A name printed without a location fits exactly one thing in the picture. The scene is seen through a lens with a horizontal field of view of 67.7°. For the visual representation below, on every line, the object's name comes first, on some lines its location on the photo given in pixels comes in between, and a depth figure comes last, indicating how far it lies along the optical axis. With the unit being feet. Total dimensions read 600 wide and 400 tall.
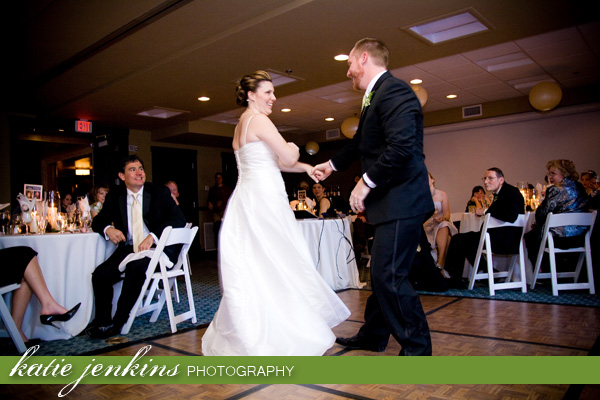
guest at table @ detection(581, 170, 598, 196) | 19.27
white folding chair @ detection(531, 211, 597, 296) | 13.88
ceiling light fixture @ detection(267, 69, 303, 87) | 22.07
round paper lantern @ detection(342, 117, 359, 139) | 28.96
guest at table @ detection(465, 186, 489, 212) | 26.14
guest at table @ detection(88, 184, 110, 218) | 17.80
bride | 8.05
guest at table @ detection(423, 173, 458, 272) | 17.76
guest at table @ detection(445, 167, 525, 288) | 14.60
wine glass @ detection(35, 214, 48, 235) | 12.62
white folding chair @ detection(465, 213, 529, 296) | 14.55
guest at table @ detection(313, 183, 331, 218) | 24.05
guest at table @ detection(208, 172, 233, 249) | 35.04
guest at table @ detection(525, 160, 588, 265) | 14.56
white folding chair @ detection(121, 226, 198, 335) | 10.77
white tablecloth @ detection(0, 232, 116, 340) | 10.87
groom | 6.77
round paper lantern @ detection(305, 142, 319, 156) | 37.99
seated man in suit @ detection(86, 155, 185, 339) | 10.96
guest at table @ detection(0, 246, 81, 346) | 9.79
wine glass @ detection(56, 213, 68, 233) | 13.08
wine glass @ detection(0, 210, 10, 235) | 12.62
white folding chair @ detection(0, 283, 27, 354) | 9.09
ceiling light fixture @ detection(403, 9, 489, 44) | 17.10
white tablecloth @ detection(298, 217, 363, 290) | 16.01
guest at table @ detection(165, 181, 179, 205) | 24.86
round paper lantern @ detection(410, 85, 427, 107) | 23.22
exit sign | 30.89
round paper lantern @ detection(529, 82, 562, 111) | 22.25
